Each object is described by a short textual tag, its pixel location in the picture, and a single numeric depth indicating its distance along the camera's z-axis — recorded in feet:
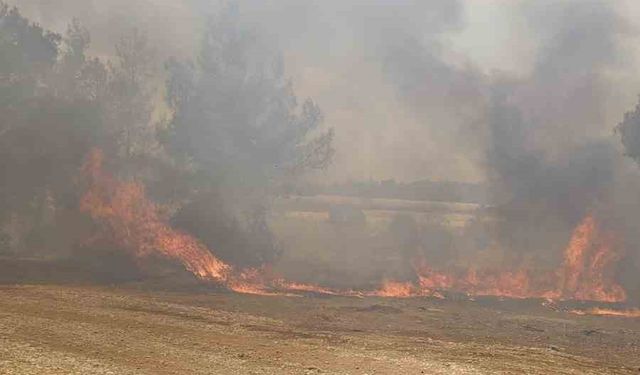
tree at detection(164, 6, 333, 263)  134.92
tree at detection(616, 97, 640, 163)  133.08
